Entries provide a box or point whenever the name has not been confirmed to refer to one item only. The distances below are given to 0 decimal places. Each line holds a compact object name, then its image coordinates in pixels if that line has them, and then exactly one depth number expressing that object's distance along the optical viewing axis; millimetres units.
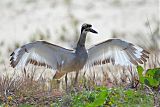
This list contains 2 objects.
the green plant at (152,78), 18641
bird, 21828
